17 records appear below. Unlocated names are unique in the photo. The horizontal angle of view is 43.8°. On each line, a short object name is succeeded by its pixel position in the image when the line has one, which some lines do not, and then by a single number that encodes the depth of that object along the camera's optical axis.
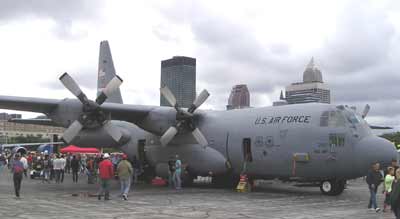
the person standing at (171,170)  21.42
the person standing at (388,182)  12.82
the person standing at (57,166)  23.67
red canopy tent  40.53
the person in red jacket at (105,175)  15.71
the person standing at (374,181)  13.63
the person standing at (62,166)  23.82
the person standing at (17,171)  15.88
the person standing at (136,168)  23.98
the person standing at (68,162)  31.21
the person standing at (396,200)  7.48
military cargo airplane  16.73
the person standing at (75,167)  24.89
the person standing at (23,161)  16.76
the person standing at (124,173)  16.17
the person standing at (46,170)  24.82
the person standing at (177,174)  20.42
